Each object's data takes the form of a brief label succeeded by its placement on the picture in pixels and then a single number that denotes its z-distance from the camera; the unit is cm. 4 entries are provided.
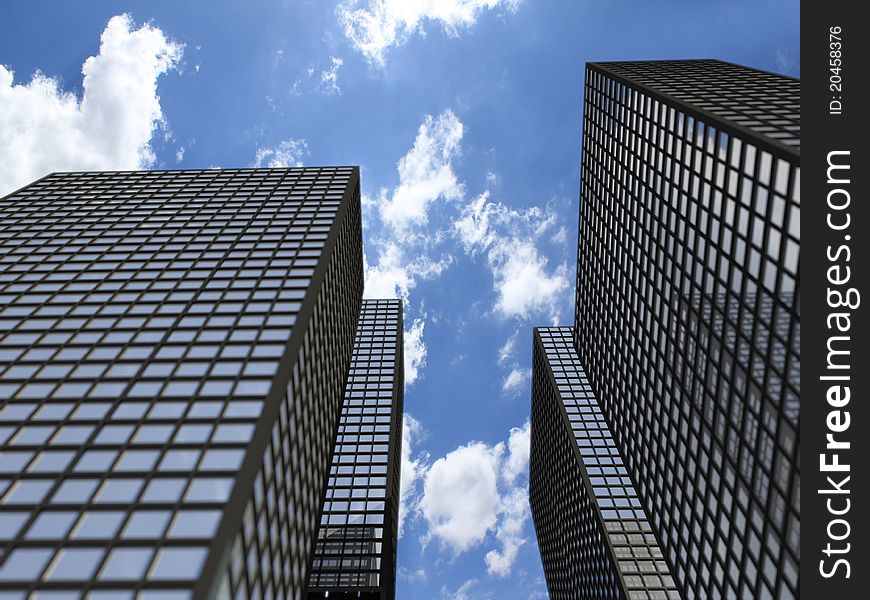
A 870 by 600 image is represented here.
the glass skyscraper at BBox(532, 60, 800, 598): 3194
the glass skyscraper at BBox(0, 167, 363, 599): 2320
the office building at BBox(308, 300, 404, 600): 6769
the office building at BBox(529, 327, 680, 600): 6900
